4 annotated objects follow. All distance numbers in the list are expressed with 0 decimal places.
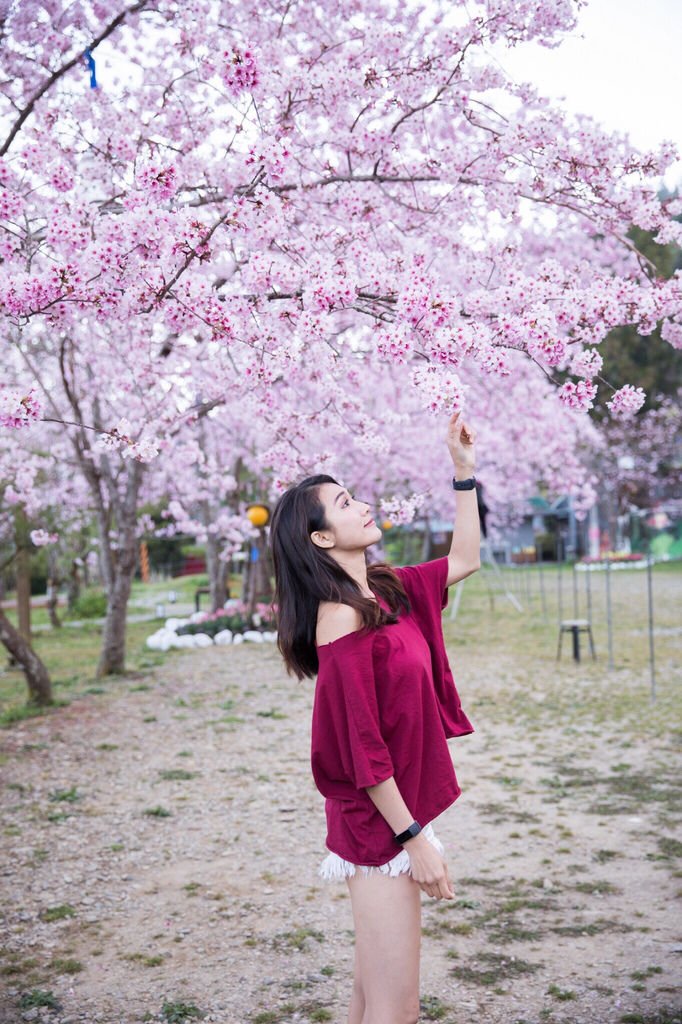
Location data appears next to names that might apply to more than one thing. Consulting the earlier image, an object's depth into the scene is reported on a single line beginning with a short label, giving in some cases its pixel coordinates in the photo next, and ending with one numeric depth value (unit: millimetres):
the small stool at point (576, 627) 11164
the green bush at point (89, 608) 20391
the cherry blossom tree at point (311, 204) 3178
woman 2037
